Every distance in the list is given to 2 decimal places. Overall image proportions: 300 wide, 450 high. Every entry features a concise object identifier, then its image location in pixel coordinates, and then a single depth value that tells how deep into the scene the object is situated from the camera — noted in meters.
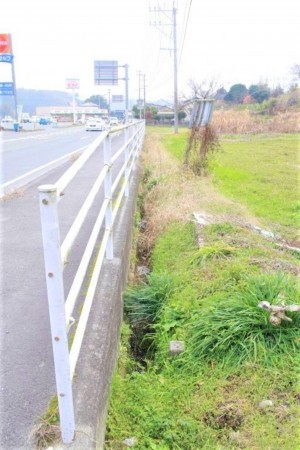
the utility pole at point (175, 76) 29.50
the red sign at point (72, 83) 89.72
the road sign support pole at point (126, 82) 29.73
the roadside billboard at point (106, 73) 36.06
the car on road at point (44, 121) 59.16
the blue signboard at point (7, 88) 37.66
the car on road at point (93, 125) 34.71
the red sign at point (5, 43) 37.78
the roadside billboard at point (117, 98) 71.62
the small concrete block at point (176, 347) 3.15
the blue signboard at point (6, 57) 36.90
